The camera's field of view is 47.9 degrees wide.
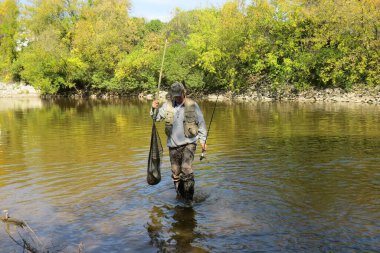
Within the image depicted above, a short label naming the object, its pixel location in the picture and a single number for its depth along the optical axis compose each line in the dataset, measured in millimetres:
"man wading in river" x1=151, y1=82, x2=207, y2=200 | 8641
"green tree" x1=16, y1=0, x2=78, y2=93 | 62688
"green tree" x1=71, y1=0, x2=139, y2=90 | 61344
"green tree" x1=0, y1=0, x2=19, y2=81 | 76875
